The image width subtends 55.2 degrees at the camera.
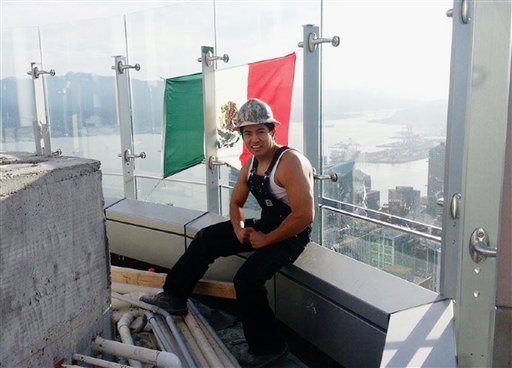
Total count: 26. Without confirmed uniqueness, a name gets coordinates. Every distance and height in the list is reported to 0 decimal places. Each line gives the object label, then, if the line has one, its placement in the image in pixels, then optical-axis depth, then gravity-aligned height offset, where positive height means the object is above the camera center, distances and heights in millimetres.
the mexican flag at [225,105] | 2875 +23
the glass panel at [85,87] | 4473 +243
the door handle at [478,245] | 1117 -319
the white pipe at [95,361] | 1957 -1019
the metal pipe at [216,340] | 2188 -1108
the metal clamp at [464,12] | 1202 +227
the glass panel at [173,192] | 3889 -694
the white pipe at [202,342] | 2171 -1092
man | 2264 -638
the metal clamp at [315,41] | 2506 +339
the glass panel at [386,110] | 2203 -20
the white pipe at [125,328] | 2321 -1068
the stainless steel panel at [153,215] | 3289 -738
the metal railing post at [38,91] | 5074 +221
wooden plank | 2703 -1007
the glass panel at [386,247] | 2307 -726
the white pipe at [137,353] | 1964 -1008
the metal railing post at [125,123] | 3898 -100
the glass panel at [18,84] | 5336 +313
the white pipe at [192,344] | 2194 -1104
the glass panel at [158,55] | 3553 +424
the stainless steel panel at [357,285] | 1868 -745
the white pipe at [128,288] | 2891 -1056
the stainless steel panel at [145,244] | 3291 -930
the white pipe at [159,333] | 2273 -1077
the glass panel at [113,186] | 4343 -686
